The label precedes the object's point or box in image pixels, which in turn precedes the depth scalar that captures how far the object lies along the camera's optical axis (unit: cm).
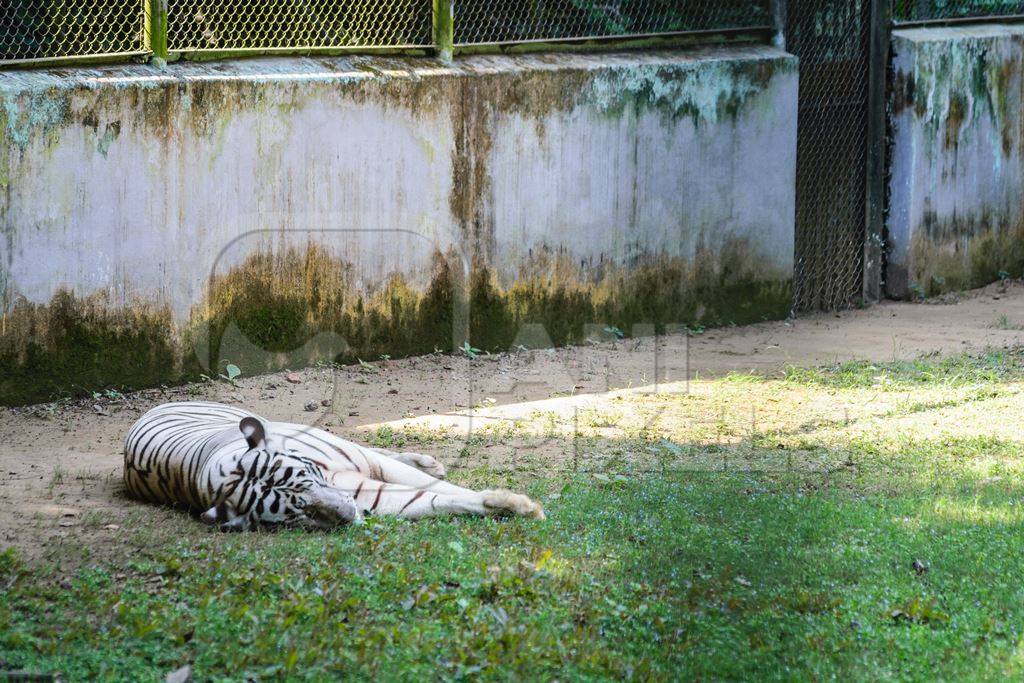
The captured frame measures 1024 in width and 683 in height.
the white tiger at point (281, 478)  1001
